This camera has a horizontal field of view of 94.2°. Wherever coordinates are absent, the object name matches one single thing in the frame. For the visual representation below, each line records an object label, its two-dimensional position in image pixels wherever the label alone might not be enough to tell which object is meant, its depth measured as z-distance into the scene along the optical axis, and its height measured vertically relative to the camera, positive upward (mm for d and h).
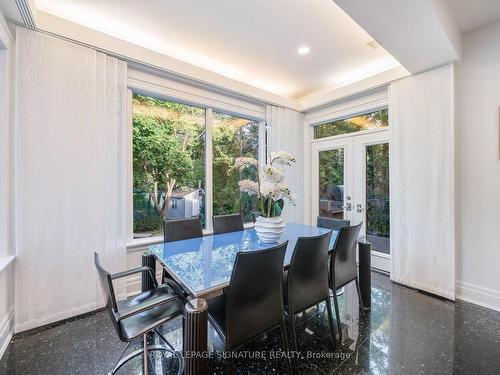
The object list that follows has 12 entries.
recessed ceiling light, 2828 +1685
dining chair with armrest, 1294 -842
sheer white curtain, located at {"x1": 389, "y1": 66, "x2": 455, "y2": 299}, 2598 +52
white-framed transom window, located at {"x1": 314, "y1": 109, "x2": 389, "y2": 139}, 3393 +997
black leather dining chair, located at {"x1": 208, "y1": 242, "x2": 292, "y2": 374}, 1350 -730
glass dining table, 1131 -549
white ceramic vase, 2162 -389
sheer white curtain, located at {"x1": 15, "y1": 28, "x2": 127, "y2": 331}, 2021 +118
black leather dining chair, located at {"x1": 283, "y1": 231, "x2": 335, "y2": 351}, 1715 -715
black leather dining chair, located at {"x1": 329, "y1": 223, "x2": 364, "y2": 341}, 2068 -693
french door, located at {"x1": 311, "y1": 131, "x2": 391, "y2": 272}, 3371 +33
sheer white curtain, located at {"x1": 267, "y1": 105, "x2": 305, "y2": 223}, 3898 +781
